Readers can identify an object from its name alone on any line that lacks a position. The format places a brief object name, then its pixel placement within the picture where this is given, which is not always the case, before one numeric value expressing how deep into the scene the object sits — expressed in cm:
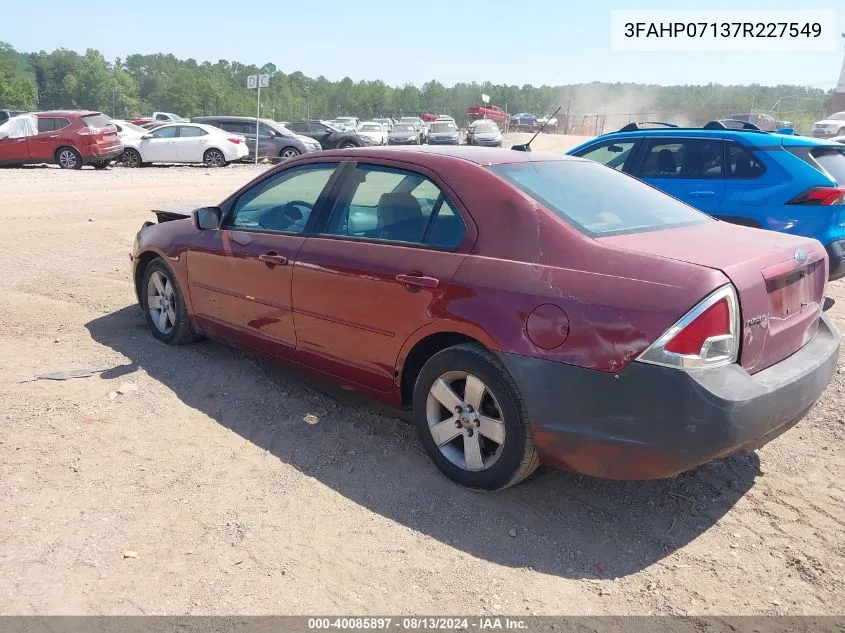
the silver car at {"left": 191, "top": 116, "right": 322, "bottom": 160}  2350
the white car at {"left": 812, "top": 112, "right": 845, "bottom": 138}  3141
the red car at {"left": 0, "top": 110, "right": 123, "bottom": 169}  1972
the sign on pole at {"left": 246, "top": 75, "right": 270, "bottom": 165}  2089
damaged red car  276
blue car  617
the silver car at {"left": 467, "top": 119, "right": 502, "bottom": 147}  3562
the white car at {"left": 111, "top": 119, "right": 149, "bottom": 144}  2241
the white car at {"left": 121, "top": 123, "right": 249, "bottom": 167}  2183
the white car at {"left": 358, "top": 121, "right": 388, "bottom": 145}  3397
